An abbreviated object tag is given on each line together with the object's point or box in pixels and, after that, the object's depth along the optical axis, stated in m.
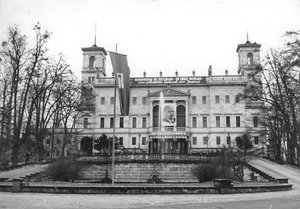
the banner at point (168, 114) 62.75
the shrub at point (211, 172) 29.70
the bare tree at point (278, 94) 34.91
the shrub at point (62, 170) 31.02
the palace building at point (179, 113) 68.50
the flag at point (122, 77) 25.44
